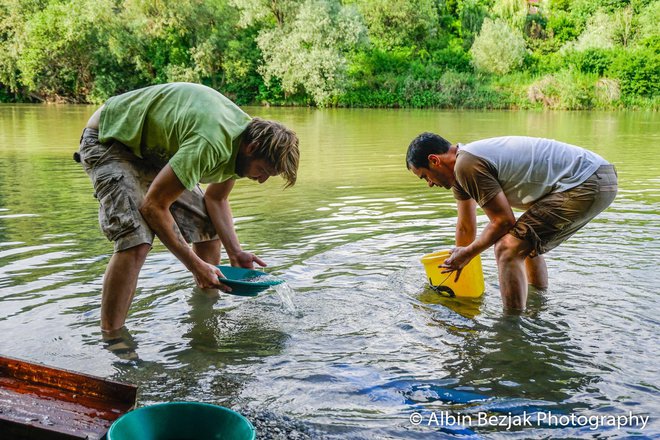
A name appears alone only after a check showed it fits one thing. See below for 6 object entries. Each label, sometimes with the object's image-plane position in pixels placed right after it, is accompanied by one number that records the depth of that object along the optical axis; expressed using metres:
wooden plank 2.46
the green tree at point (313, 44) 35.94
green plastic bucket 2.24
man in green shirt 3.48
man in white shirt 4.12
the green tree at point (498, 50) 39.34
